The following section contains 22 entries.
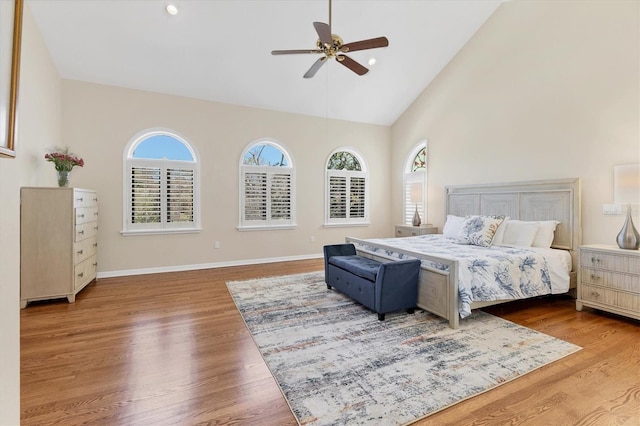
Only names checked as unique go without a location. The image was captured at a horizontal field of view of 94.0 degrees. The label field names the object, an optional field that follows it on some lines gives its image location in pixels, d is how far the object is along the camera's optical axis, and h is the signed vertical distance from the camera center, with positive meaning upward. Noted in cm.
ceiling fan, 285 +172
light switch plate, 355 +6
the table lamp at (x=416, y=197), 612 +35
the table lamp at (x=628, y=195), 312 +20
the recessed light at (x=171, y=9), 389 +268
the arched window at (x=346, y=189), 682 +57
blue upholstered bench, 312 -78
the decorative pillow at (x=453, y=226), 486 -22
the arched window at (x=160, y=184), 512 +51
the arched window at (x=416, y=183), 637 +66
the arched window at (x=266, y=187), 597 +54
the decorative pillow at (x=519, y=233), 403 -27
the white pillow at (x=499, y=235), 423 -30
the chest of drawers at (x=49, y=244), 361 -39
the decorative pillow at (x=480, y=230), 406 -23
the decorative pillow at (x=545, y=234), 396 -27
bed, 302 -46
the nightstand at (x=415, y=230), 591 -33
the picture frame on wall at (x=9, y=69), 91 +45
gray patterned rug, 190 -118
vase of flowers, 395 +66
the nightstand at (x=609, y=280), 303 -71
